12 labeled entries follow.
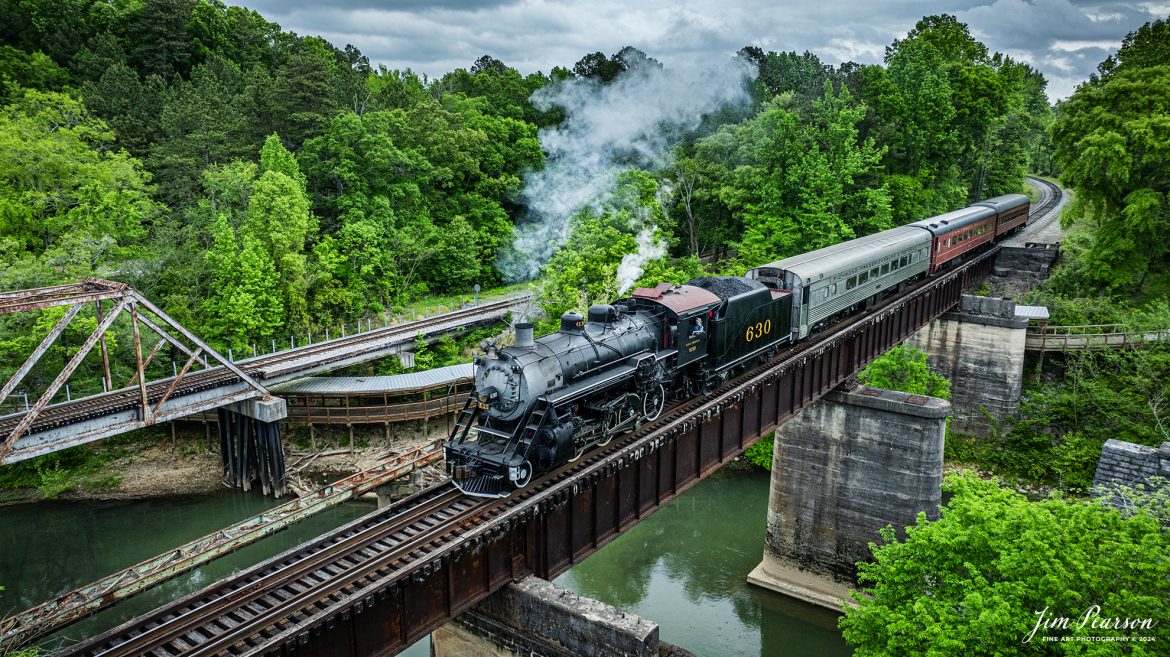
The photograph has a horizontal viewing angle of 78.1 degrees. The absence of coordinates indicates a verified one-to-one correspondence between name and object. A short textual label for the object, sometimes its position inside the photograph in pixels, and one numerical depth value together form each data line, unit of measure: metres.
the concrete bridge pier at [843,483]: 25.27
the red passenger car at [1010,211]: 46.03
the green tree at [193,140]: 42.02
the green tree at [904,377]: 34.31
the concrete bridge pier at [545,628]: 12.20
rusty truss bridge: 22.33
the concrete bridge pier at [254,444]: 29.84
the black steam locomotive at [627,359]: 14.80
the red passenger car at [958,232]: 36.31
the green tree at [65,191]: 34.16
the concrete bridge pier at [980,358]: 36.16
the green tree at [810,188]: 42.38
